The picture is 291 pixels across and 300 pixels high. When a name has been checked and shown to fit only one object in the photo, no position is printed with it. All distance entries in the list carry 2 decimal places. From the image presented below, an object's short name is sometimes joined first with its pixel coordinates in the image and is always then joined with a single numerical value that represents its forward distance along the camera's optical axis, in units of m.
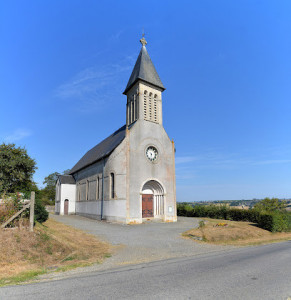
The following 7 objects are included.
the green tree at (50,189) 60.31
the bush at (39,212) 14.18
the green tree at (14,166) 26.09
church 21.53
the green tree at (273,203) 46.25
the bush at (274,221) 17.42
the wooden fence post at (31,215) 10.33
